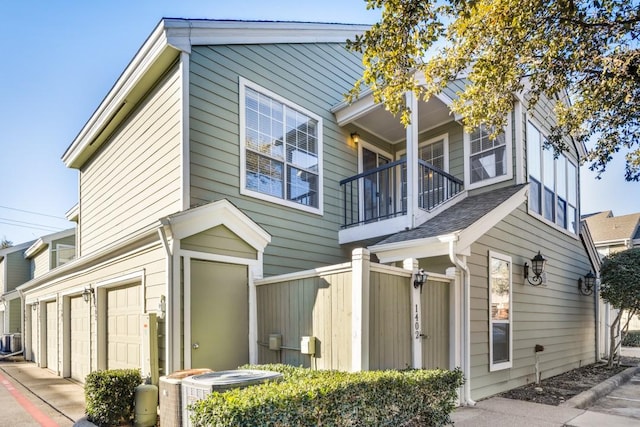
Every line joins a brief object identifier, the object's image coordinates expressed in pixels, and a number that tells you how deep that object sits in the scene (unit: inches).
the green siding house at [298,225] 215.2
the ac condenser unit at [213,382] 151.9
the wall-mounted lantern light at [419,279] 219.8
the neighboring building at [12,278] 717.9
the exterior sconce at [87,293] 311.9
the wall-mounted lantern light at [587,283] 430.9
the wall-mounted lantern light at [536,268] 323.6
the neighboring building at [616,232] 781.3
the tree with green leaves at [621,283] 402.6
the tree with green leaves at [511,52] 195.2
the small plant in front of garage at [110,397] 199.6
